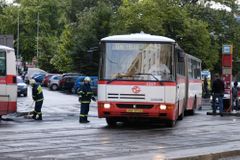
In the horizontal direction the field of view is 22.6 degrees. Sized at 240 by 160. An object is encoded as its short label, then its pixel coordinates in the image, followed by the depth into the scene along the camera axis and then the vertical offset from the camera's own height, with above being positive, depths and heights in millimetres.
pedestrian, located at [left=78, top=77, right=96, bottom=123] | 21797 -310
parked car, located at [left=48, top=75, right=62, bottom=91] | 59184 +331
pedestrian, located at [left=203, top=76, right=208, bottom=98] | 55734 +25
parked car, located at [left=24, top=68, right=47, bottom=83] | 73750 +1775
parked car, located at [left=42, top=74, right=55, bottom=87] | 63988 +773
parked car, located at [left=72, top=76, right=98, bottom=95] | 49791 +292
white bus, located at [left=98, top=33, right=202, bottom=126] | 18953 +276
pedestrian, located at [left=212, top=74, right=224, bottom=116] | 27734 -218
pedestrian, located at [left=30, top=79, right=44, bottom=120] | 23734 -471
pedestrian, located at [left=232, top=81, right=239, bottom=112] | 31188 -289
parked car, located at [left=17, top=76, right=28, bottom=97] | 44750 -214
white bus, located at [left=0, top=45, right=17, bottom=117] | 20641 +139
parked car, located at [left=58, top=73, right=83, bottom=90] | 57319 +518
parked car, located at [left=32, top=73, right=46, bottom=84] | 66550 +1159
